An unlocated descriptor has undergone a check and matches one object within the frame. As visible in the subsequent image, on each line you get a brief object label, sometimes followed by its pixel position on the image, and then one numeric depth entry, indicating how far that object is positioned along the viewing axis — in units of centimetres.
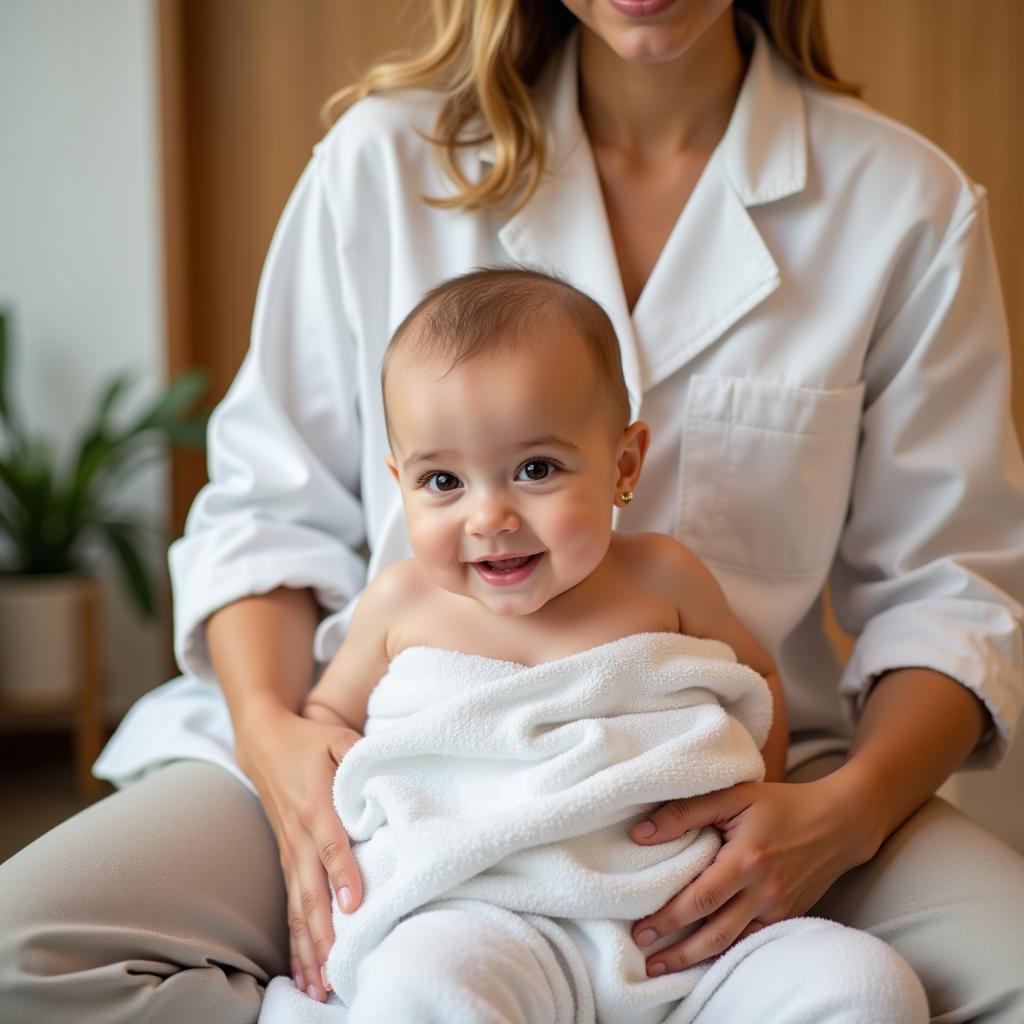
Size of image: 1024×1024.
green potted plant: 272
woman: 123
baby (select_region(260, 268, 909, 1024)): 93
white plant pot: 271
